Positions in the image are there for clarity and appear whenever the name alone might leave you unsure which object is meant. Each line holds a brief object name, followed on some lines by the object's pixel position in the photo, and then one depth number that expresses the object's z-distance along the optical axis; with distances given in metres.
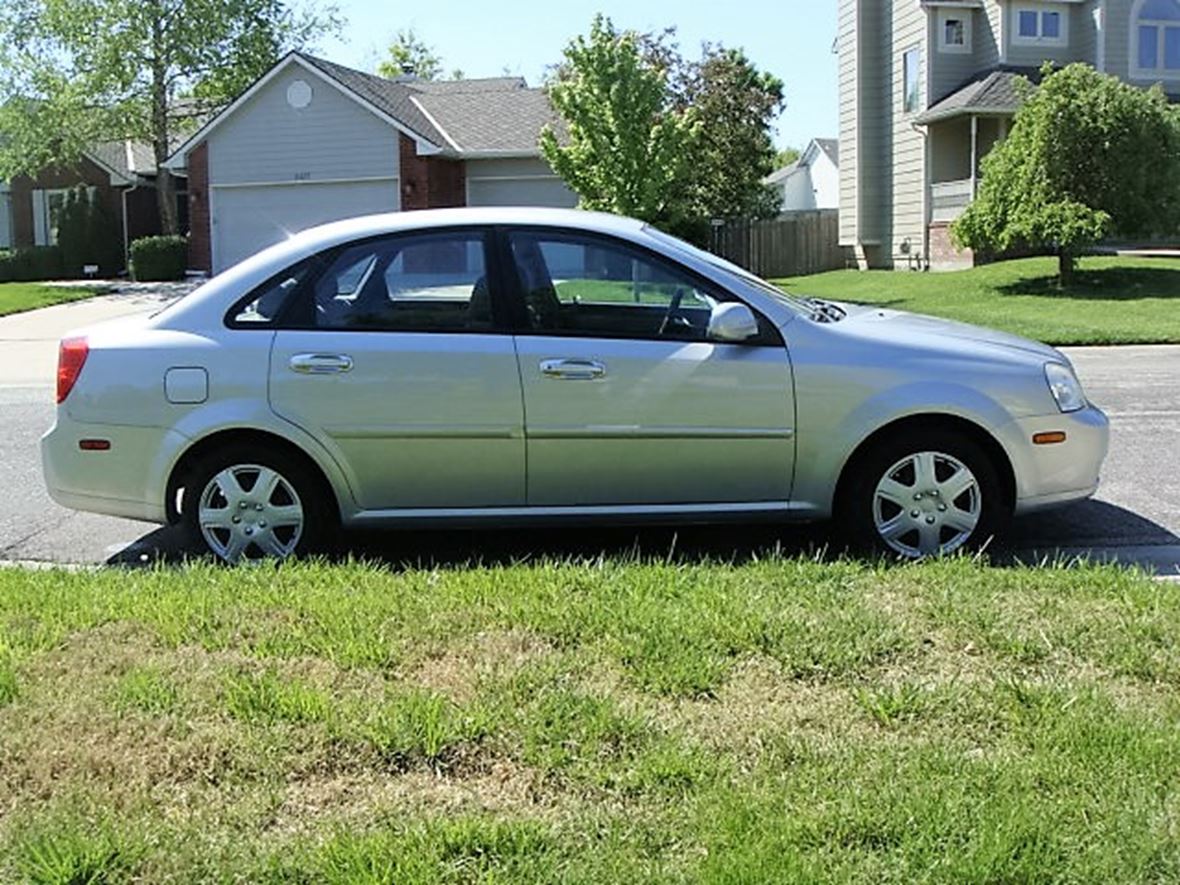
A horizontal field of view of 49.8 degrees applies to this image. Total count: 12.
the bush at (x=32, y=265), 38.22
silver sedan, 5.84
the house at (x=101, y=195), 40.12
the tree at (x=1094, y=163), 23.38
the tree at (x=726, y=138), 37.81
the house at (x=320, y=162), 30.89
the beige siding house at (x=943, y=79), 31.08
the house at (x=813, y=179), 55.81
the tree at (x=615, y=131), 27.44
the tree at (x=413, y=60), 75.88
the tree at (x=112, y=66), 34.91
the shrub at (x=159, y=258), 35.44
